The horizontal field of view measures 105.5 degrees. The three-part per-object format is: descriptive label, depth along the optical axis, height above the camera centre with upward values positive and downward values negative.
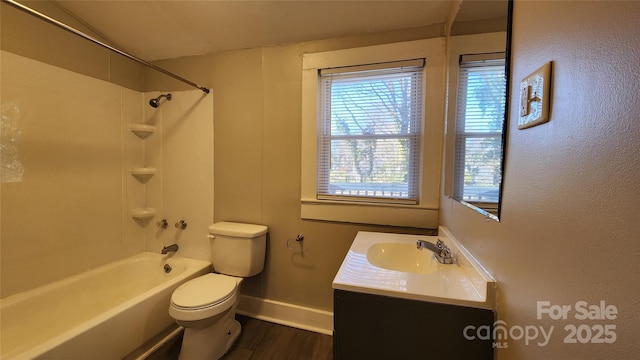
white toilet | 1.45 -0.80
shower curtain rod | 1.02 +0.68
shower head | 2.10 +0.57
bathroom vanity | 0.80 -0.49
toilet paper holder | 1.85 -0.57
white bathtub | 1.23 -0.92
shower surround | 1.52 -0.10
